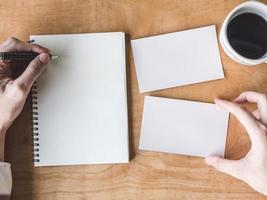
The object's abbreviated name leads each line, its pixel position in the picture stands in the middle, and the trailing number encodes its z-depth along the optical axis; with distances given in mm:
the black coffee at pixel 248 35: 807
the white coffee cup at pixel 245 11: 787
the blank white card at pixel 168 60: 868
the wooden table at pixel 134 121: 857
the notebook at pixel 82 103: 857
